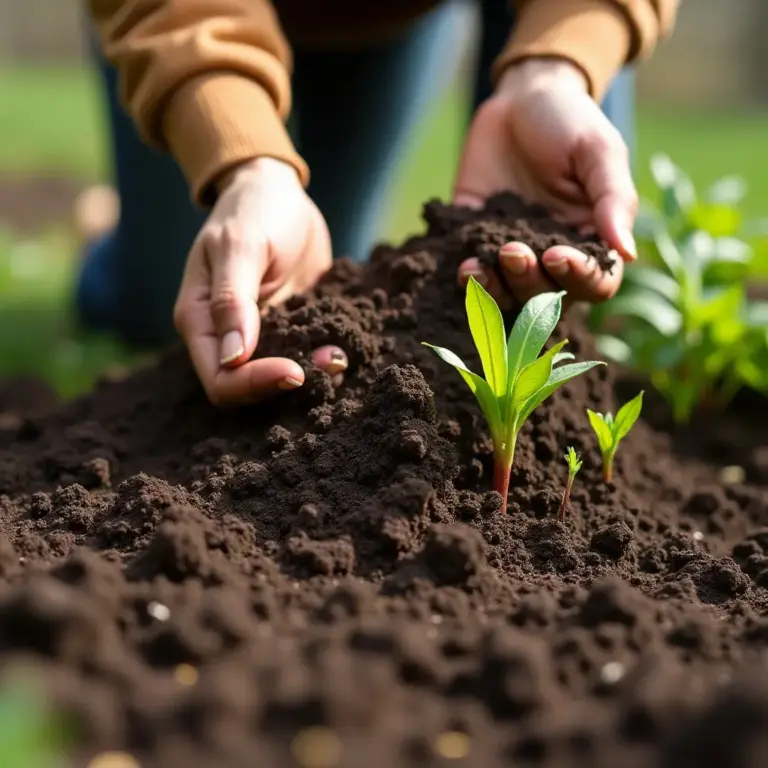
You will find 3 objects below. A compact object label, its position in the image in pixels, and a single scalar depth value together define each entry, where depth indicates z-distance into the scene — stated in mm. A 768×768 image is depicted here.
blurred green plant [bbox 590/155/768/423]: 936
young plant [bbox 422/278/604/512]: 703
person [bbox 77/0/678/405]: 780
